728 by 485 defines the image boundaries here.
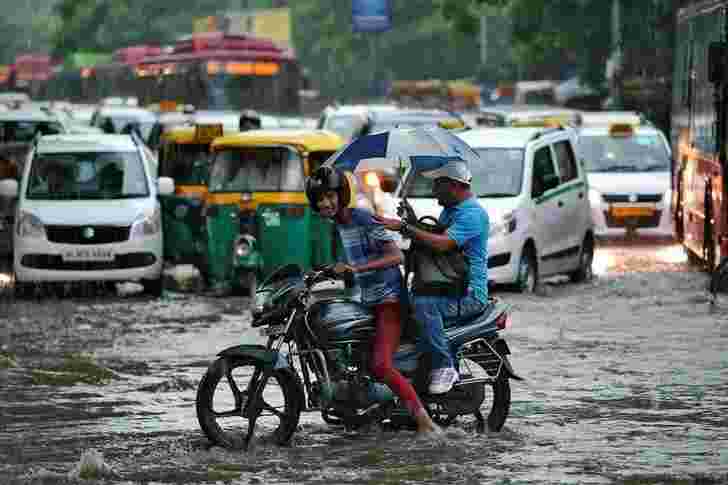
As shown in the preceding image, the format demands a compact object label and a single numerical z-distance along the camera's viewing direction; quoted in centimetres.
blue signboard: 10631
